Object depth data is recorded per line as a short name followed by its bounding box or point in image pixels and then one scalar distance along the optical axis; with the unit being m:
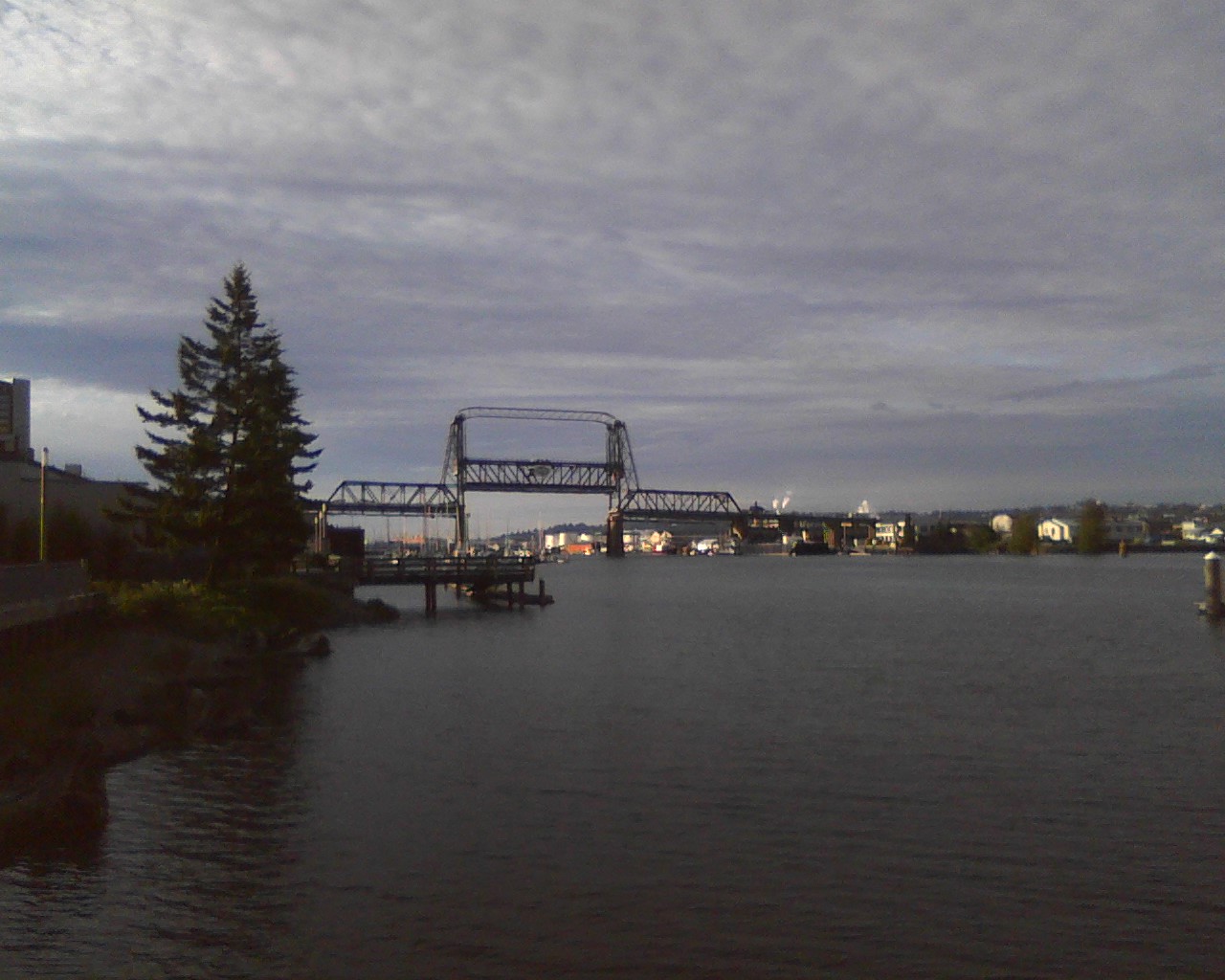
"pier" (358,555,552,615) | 53.53
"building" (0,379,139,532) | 33.72
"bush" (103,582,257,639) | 27.84
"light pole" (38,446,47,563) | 27.79
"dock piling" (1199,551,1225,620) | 42.66
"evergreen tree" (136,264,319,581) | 36.03
